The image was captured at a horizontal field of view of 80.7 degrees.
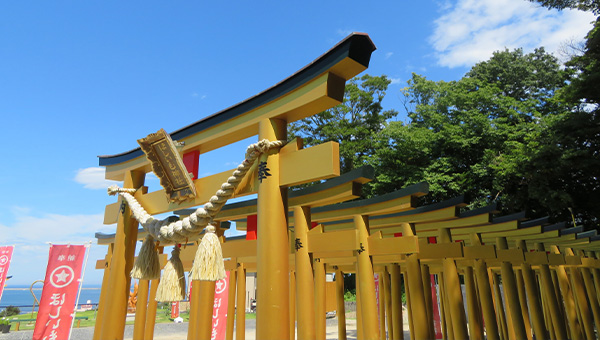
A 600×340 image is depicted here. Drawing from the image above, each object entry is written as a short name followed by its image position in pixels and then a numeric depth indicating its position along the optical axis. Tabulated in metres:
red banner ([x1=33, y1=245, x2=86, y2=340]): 9.91
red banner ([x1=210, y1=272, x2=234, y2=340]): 10.02
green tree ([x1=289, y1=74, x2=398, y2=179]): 19.58
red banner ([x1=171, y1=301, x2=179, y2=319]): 21.93
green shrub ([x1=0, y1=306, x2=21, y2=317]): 22.21
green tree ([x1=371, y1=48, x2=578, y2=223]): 14.52
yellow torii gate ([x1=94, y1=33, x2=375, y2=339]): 3.32
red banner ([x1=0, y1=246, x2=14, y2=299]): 12.61
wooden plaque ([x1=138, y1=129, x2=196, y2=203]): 4.54
